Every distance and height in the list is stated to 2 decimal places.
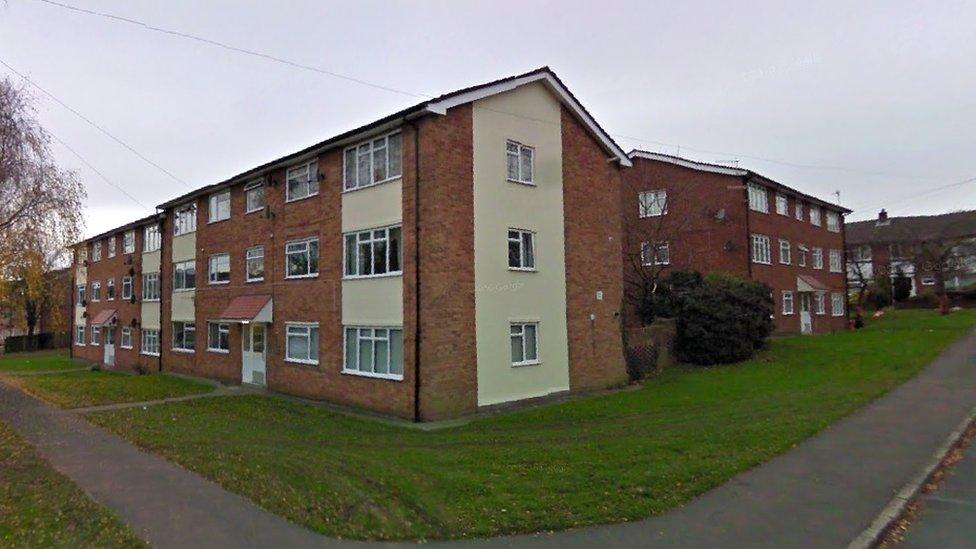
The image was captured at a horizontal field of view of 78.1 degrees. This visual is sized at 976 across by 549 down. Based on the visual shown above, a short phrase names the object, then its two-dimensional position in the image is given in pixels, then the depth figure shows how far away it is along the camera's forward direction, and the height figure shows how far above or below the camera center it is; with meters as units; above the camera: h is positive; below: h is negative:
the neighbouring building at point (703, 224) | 24.83 +3.31
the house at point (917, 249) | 43.75 +3.77
